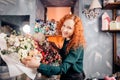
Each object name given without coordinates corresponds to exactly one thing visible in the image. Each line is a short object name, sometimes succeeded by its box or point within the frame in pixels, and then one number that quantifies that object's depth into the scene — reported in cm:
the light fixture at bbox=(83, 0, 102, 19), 134
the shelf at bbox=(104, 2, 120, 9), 127
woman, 60
